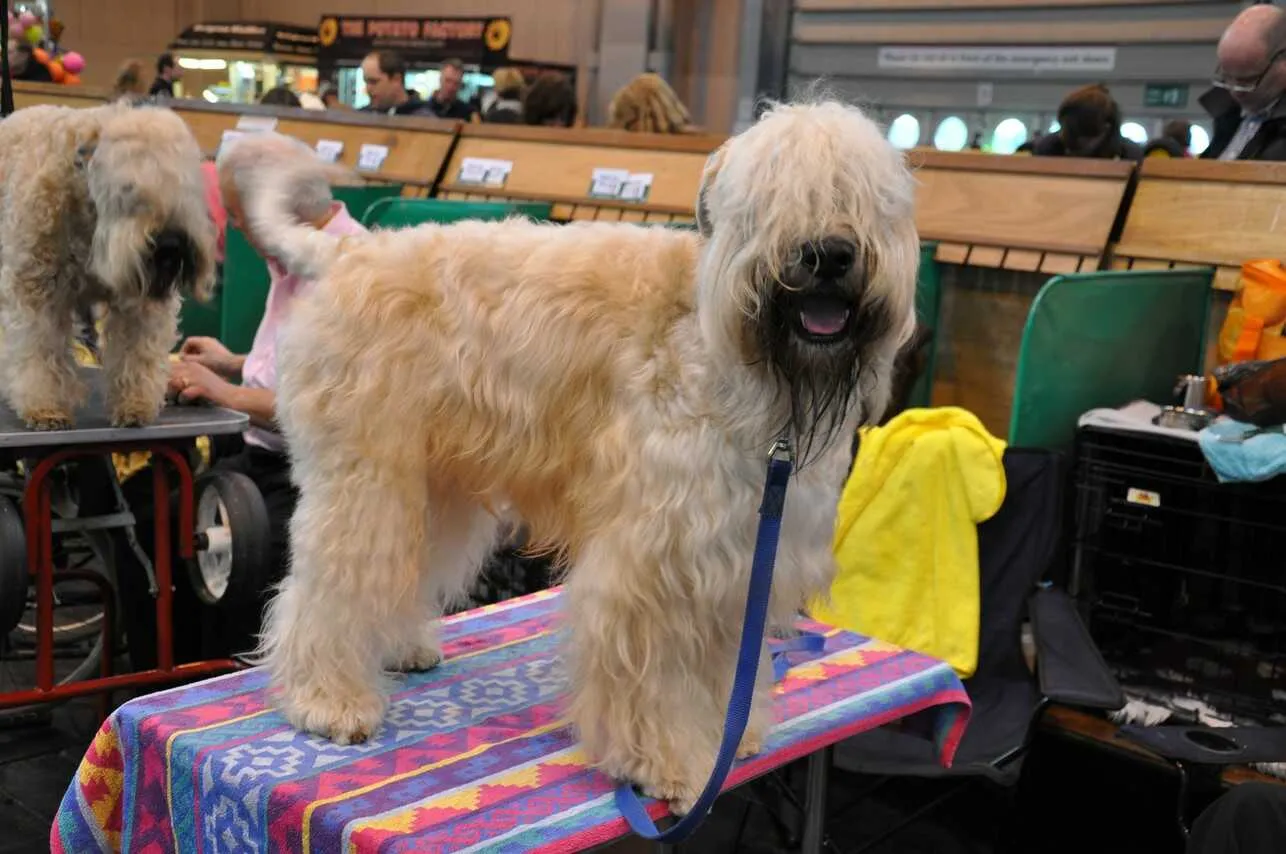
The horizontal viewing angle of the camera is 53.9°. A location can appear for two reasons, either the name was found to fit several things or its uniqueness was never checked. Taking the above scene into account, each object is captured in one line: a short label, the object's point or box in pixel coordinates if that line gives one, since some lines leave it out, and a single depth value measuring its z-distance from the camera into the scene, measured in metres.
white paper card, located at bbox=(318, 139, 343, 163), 6.57
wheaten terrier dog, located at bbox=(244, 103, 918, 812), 1.58
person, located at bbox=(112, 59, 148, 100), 8.74
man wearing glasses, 4.11
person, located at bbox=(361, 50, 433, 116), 8.71
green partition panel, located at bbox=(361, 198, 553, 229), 4.36
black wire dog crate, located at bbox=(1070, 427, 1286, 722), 3.18
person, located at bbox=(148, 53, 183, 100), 10.03
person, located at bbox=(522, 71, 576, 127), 6.42
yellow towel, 3.19
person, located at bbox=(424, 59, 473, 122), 8.62
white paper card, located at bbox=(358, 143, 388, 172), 6.32
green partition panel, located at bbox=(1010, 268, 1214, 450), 3.36
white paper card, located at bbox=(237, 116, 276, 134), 6.07
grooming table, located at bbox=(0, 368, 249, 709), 2.89
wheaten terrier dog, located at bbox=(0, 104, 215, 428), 2.90
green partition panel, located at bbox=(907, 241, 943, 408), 4.13
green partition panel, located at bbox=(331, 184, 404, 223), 5.41
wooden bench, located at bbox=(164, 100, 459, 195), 6.16
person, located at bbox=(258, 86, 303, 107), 8.60
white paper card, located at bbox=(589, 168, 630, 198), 5.30
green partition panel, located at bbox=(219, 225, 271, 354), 4.70
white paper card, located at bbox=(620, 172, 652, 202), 5.20
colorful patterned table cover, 1.74
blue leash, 1.68
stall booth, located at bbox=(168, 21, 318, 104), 12.23
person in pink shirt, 3.24
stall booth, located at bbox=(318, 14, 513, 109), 10.96
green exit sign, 7.91
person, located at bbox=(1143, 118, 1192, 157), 5.45
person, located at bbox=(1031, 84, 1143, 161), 4.64
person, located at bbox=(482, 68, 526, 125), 7.74
